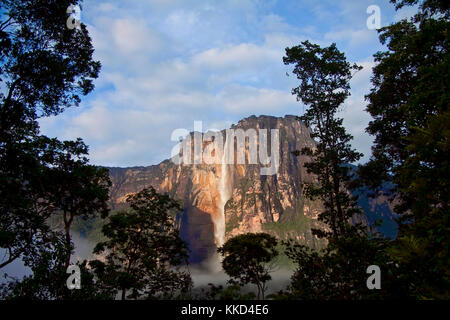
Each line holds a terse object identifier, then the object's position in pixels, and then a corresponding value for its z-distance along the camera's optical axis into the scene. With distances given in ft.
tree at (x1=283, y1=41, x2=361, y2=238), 49.11
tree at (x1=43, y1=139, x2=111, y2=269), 43.24
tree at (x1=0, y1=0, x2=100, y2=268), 29.99
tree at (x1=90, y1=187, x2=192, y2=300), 54.44
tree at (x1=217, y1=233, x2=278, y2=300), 62.44
